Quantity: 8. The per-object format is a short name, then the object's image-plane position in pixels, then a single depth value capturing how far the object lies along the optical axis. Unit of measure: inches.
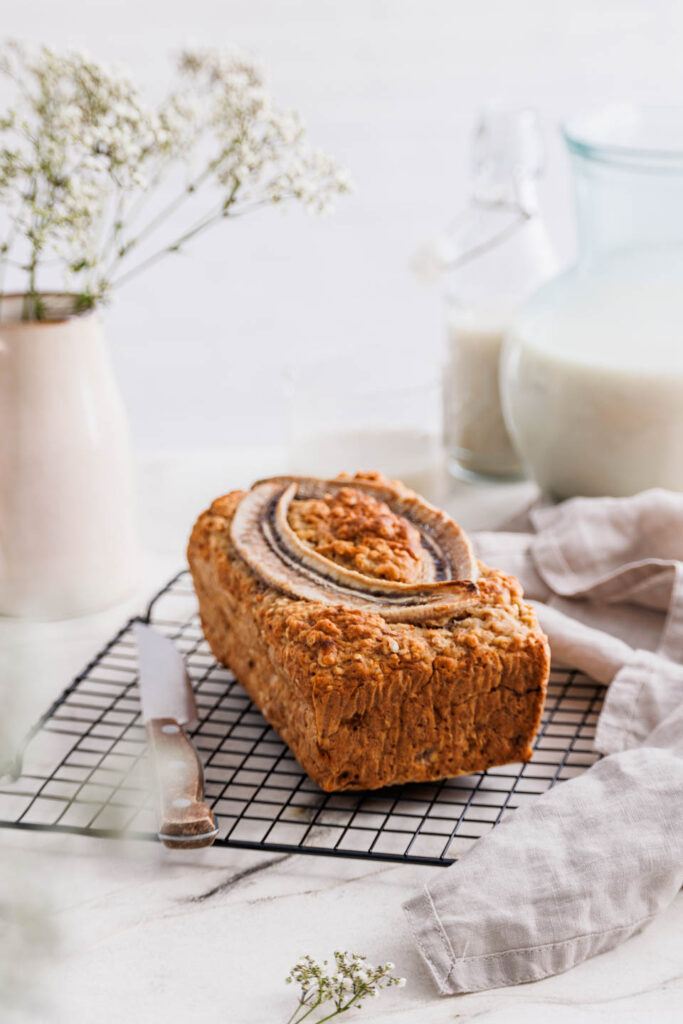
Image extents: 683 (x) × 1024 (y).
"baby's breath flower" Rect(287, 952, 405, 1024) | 46.0
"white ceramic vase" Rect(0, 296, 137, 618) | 56.3
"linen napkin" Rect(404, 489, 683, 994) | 47.1
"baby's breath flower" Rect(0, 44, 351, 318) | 53.3
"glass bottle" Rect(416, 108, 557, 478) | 62.8
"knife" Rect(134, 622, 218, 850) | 49.2
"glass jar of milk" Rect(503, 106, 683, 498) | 59.2
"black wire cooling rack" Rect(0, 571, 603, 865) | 50.0
